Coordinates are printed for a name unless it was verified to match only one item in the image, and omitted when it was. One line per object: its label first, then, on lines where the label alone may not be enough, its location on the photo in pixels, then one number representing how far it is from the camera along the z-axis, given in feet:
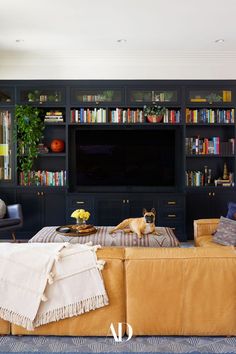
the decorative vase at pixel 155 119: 18.28
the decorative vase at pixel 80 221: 13.77
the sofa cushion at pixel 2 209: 16.63
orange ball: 18.76
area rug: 7.47
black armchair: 15.96
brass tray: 12.94
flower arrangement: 13.56
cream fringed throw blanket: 7.25
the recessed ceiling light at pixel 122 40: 16.22
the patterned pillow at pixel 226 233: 11.96
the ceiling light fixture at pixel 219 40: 16.22
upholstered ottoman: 12.46
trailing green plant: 18.01
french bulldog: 12.96
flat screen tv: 18.99
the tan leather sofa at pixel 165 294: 7.39
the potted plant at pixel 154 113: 18.22
